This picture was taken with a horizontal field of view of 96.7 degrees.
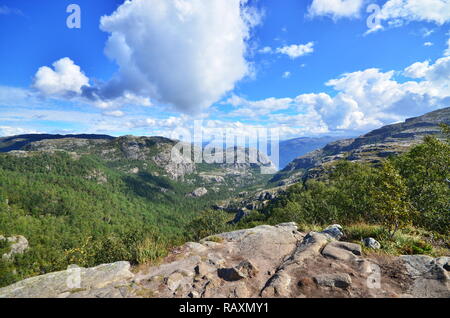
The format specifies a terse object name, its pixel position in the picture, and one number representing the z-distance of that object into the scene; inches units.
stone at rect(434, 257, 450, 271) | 390.4
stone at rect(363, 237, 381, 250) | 495.2
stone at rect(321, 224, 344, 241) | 600.8
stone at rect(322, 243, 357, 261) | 447.1
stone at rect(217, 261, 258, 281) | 409.9
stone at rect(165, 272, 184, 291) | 388.5
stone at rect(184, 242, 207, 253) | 579.8
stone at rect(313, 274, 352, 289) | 346.6
